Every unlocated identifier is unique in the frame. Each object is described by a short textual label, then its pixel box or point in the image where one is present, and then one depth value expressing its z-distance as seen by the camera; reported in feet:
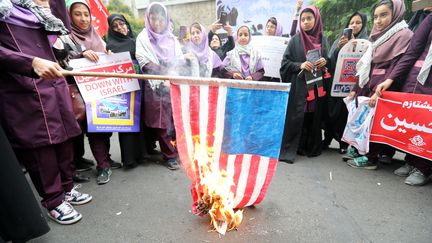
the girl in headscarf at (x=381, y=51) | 10.50
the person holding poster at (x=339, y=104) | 13.07
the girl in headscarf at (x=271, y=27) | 15.11
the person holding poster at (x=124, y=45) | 11.08
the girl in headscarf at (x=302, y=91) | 12.26
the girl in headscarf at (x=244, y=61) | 13.67
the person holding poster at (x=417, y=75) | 9.68
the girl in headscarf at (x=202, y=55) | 12.46
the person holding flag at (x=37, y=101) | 6.40
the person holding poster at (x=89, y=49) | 9.82
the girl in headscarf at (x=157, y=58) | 10.64
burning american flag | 6.93
